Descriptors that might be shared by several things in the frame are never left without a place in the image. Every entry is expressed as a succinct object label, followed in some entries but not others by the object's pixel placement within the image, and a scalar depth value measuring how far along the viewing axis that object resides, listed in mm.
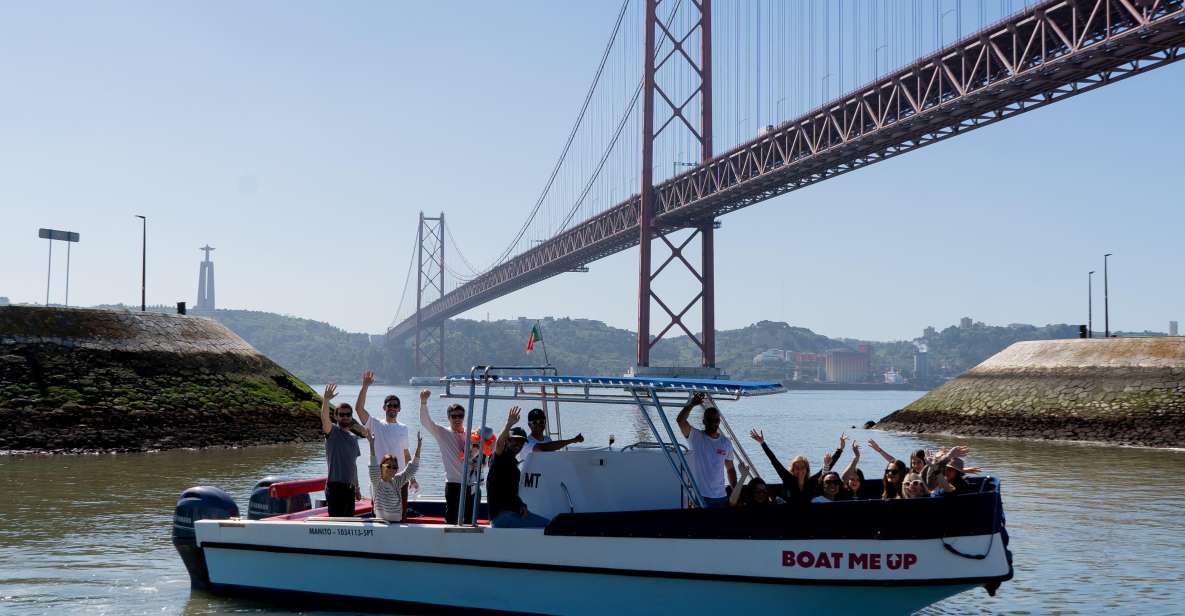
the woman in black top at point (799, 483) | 8594
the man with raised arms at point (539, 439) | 8586
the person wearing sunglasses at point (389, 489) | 9078
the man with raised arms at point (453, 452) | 9297
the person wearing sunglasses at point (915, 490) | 8305
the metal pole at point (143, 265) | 38125
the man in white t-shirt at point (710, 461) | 8539
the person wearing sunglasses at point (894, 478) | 8664
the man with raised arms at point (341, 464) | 9617
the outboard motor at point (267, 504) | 10578
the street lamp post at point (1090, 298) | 49400
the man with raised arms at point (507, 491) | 8578
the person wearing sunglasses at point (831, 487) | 8445
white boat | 7613
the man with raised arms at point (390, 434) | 9992
